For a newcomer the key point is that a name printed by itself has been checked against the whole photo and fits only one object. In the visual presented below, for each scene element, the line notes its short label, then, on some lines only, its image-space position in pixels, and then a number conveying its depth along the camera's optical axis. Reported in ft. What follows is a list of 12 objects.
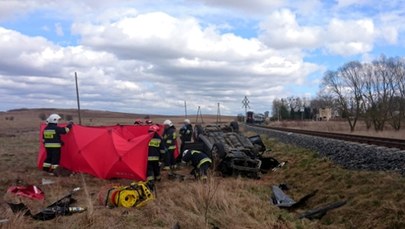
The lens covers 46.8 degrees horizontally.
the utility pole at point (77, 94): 84.28
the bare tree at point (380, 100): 192.13
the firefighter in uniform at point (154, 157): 43.29
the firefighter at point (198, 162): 42.70
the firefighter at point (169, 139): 51.26
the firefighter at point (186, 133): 61.41
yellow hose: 31.01
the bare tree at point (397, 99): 185.48
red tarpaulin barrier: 43.96
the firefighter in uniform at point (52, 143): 47.98
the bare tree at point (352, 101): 223.90
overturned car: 49.49
